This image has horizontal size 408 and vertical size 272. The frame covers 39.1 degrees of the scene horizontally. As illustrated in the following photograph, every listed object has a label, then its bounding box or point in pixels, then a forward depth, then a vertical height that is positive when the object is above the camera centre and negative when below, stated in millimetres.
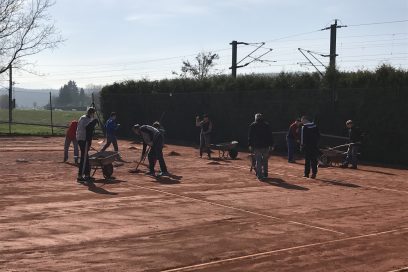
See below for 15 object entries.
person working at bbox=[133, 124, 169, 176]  16078 -920
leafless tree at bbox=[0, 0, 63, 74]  39250 +5479
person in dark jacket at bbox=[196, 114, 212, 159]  22562 -899
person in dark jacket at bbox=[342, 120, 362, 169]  19656 -977
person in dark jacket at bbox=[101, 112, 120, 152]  20906 -792
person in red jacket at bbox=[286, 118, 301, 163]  21484 -903
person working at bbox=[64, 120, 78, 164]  19156 -883
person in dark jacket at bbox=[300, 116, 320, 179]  16312 -889
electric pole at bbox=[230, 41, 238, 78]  37875 +3570
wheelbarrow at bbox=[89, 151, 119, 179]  14718 -1324
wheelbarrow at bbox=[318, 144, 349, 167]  19438 -1487
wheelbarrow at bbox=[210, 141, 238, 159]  21922 -1440
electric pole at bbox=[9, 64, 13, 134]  41281 +1259
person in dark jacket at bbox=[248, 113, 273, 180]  15633 -764
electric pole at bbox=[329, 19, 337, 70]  31141 +3986
